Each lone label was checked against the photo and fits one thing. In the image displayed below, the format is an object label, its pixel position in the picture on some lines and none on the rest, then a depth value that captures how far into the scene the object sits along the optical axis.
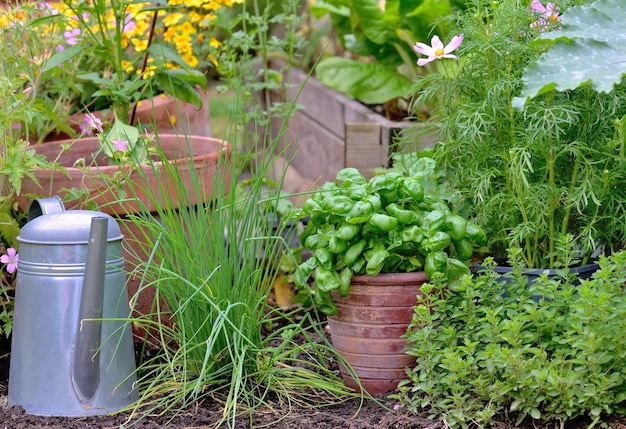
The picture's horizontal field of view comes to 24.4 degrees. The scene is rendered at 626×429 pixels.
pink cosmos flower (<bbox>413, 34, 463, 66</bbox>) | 3.73
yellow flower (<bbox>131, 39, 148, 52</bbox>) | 5.12
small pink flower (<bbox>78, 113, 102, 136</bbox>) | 4.03
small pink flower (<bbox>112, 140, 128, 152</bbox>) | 3.98
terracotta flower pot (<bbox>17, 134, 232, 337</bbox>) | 4.07
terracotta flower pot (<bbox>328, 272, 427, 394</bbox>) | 3.57
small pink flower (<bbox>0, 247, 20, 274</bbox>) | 3.78
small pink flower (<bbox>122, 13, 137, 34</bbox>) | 5.33
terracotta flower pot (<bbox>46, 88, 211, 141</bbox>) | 5.21
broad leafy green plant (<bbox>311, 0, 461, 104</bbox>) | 6.35
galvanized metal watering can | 3.40
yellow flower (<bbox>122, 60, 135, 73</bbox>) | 4.93
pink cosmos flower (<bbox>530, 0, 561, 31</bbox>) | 3.67
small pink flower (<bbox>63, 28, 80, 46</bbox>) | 5.08
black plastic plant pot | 3.66
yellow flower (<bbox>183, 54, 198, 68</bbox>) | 5.59
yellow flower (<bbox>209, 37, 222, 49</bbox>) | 5.59
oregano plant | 3.03
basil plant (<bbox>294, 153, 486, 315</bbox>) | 3.48
